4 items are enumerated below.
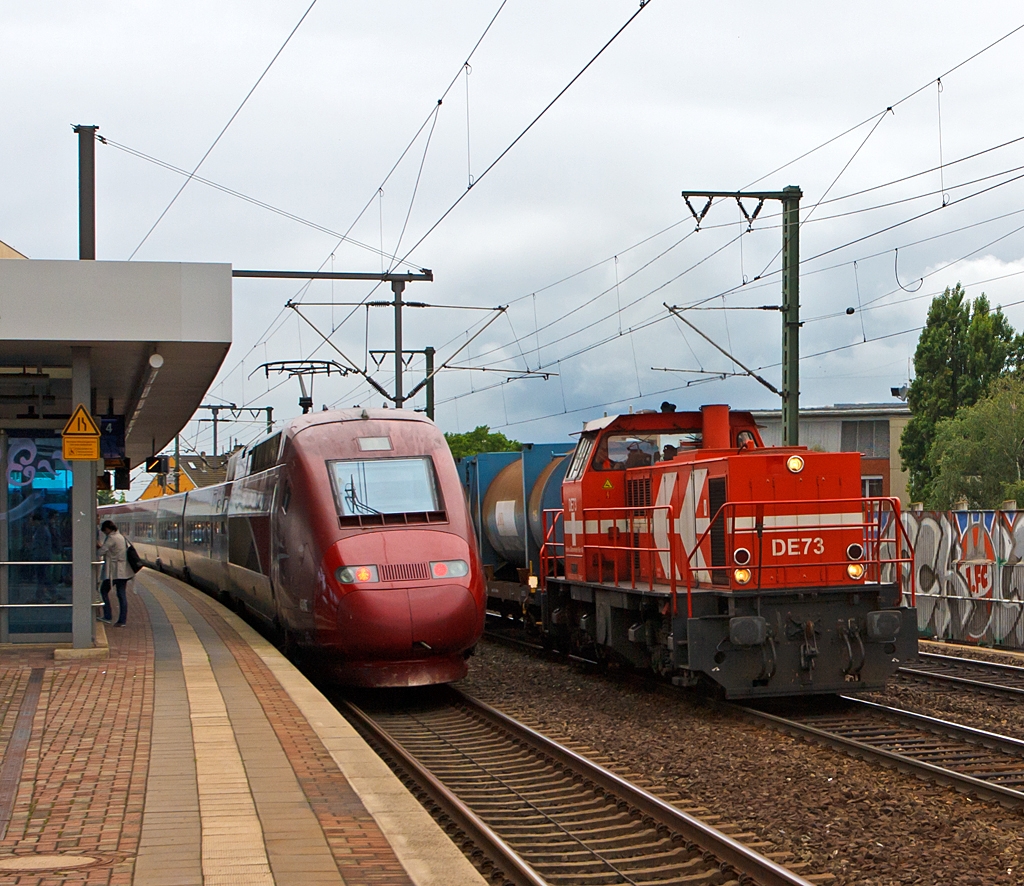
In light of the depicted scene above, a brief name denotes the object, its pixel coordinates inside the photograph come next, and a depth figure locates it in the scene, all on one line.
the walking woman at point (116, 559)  17.61
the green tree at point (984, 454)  51.66
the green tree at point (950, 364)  57.38
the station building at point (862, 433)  63.59
